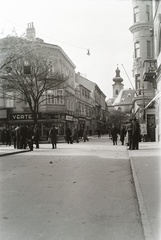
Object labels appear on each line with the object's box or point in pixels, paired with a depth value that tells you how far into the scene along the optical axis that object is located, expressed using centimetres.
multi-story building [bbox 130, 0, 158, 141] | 3003
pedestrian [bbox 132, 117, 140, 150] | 1844
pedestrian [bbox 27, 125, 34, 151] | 2033
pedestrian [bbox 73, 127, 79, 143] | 3362
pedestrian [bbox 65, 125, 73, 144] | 3139
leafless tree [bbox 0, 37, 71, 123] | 3039
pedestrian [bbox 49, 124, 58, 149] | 2276
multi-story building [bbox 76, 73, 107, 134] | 6261
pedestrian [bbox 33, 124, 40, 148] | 2320
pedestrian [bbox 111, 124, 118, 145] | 2700
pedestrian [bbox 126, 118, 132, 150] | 1881
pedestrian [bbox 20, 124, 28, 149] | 2125
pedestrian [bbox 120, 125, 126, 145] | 2727
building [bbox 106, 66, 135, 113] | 12441
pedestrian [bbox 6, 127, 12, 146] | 2936
